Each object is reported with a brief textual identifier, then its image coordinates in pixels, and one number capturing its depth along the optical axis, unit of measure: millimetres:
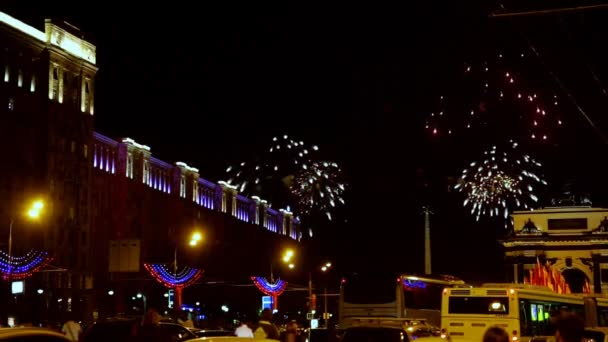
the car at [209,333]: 23581
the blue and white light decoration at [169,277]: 46688
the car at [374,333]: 18938
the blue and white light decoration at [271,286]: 59744
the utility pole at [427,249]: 65125
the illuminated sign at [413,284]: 39969
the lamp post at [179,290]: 41375
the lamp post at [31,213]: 35641
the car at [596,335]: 18438
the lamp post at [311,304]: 50956
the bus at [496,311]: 27328
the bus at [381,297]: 39281
